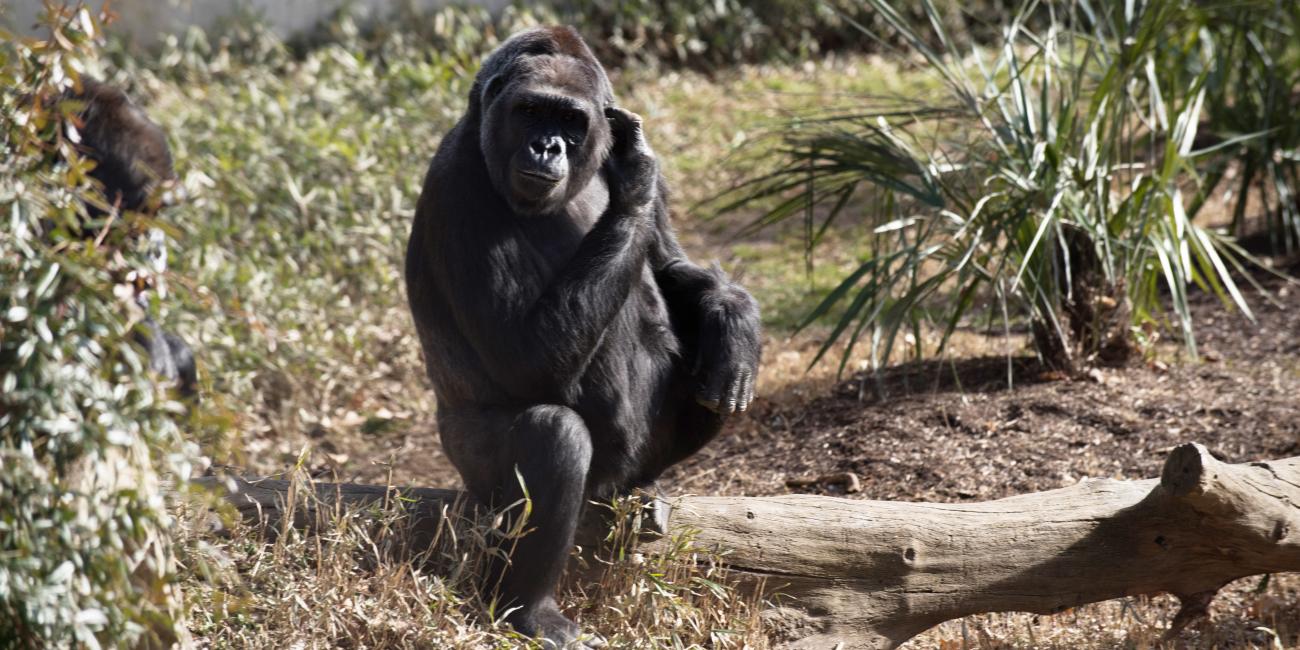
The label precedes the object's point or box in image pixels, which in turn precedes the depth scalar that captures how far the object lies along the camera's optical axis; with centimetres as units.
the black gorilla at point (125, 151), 1240
